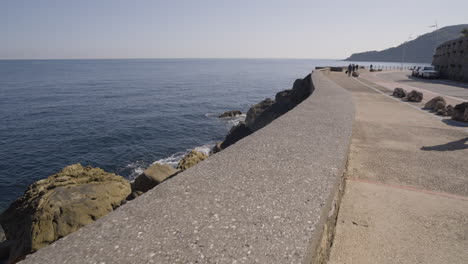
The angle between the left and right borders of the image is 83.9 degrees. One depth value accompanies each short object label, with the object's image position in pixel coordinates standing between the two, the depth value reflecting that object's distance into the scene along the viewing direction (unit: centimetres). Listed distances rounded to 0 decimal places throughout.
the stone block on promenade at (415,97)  1274
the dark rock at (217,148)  1638
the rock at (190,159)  798
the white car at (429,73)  2928
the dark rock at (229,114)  3073
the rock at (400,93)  1401
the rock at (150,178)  613
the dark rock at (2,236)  930
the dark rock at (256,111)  2032
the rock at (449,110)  938
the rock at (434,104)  1037
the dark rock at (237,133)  1773
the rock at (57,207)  525
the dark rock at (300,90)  1697
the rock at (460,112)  837
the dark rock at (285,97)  1984
